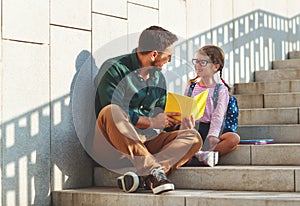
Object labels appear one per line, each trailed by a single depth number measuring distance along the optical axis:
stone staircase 4.65
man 5.03
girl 5.60
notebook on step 5.79
